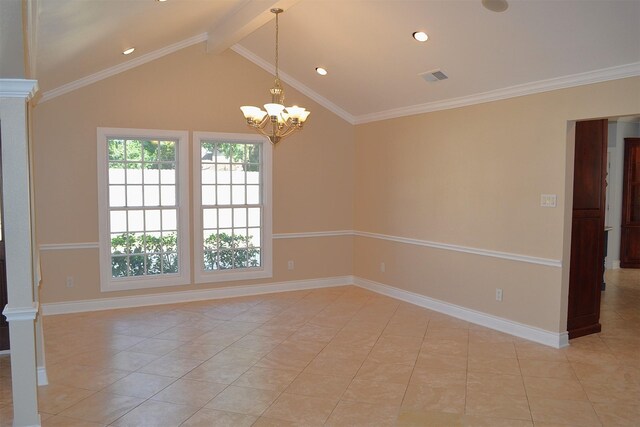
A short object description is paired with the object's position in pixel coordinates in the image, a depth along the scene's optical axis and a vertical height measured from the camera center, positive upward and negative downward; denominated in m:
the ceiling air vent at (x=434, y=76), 5.03 +1.28
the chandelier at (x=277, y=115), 4.10 +0.71
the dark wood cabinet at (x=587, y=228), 4.79 -0.31
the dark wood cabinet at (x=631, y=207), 8.69 -0.18
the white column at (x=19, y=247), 2.75 -0.31
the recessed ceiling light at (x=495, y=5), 3.62 +1.46
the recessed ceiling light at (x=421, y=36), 4.43 +1.49
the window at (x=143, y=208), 5.76 -0.17
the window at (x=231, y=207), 6.29 -0.16
